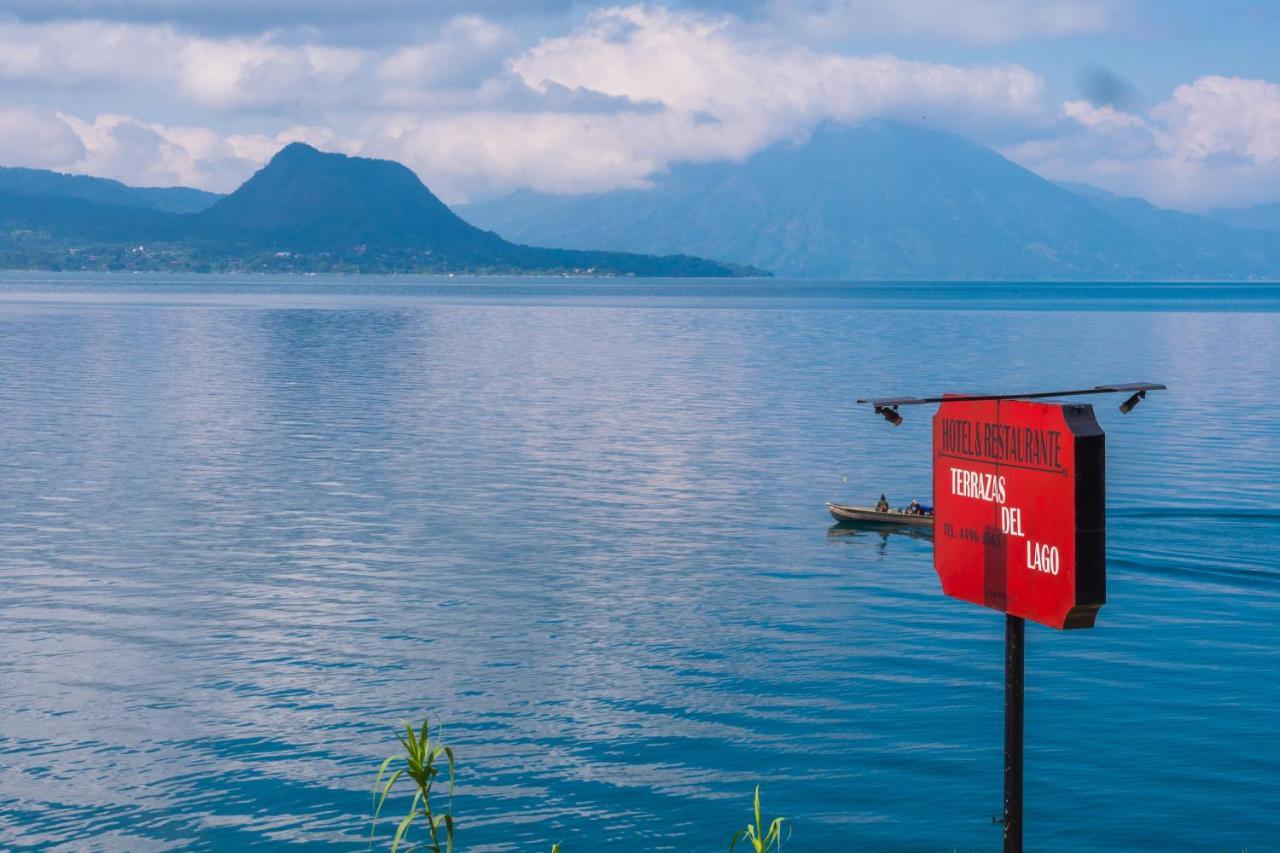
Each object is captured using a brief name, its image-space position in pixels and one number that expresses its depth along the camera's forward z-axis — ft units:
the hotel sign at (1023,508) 50.29
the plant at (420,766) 41.45
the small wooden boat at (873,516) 191.72
